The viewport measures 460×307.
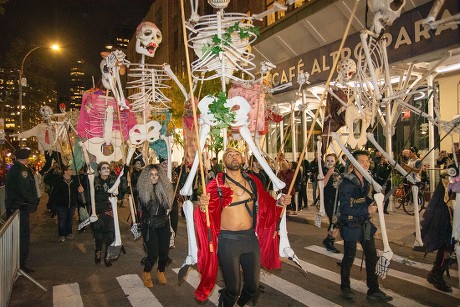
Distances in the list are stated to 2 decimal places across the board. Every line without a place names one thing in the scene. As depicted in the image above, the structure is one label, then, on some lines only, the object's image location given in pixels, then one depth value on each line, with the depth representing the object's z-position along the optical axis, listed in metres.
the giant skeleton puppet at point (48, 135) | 13.35
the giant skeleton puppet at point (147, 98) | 8.06
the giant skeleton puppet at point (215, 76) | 4.41
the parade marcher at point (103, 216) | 7.87
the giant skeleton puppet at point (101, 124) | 8.45
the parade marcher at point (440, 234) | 5.71
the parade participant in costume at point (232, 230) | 4.29
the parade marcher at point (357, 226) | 5.40
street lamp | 20.65
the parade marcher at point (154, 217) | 6.29
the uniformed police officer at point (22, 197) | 7.34
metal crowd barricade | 5.04
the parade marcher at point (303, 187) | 13.86
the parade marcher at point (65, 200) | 10.23
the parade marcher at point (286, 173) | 12.30
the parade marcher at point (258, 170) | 10.08
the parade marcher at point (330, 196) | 8.25
